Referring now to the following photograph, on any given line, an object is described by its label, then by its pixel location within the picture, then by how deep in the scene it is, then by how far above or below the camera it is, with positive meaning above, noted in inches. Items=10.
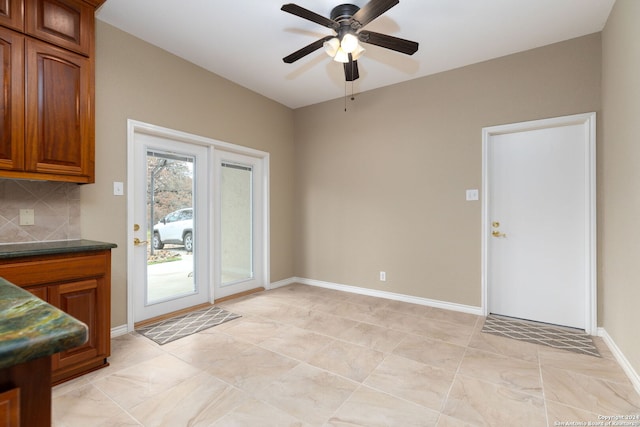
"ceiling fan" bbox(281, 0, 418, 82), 86.3 +54.7
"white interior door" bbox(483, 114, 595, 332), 119.6 -2.9
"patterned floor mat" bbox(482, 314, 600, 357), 106.8 -44.9
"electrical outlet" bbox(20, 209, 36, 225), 93.8 -0.9
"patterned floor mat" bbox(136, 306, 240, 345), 114.8 -44.0
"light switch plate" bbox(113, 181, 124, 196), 114.4 +9.4
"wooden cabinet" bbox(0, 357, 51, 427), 23.7 -14.2
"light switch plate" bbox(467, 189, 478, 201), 138.5 +8.6
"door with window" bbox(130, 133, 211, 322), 125.6 -5.1
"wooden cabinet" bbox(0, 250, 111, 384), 78.5 -20.6
